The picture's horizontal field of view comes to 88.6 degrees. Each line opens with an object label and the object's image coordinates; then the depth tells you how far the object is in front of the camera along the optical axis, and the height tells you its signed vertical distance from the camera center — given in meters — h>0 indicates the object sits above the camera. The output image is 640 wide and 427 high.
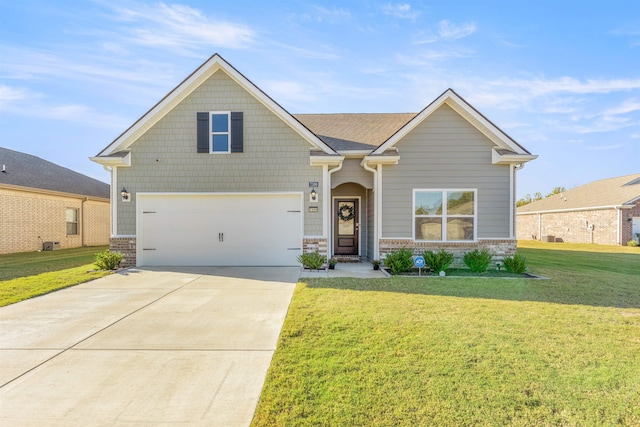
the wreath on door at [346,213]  12.78 +0.22
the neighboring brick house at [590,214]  21.95 +0.38
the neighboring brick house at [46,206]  14.48 +0.58
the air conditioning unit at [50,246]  15.80 -1.37
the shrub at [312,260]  9.62 -1.23
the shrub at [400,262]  9.41 -1.24
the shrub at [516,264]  9.37 -1.31
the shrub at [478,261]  9.52 -1.22
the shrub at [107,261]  9.56 -1.25
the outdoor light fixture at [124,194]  10.38 +0.76
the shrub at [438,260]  9.35 -1.19
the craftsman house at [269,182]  10.36 +1.16
